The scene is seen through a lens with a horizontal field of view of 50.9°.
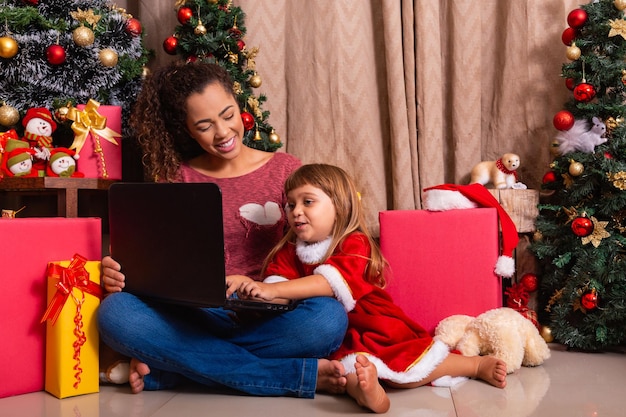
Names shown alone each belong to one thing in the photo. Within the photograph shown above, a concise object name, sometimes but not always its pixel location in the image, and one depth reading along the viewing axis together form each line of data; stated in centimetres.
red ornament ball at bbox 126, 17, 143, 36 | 207
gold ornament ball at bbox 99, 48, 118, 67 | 198
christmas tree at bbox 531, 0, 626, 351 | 180
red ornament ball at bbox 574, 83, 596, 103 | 186
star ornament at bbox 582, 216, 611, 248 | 181
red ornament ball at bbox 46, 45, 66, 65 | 193
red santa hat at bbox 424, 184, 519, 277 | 181
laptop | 133
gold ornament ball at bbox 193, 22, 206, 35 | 201
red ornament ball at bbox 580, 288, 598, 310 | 178
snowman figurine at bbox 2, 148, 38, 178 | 185
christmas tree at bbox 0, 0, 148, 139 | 193
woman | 147
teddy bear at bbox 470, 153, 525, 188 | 199
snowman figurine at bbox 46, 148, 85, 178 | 192
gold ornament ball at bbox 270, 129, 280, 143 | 210
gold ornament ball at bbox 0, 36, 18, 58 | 187
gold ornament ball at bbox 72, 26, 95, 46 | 195
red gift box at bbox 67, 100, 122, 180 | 198
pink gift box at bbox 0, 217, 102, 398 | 152
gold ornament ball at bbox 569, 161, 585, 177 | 184
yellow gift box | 150
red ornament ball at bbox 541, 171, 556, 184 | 195
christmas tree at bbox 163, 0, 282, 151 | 203
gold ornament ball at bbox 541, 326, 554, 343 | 190
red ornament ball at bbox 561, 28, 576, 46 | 194
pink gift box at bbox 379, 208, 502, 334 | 182
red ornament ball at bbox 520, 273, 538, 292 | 194
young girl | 151
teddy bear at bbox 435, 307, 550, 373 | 164
